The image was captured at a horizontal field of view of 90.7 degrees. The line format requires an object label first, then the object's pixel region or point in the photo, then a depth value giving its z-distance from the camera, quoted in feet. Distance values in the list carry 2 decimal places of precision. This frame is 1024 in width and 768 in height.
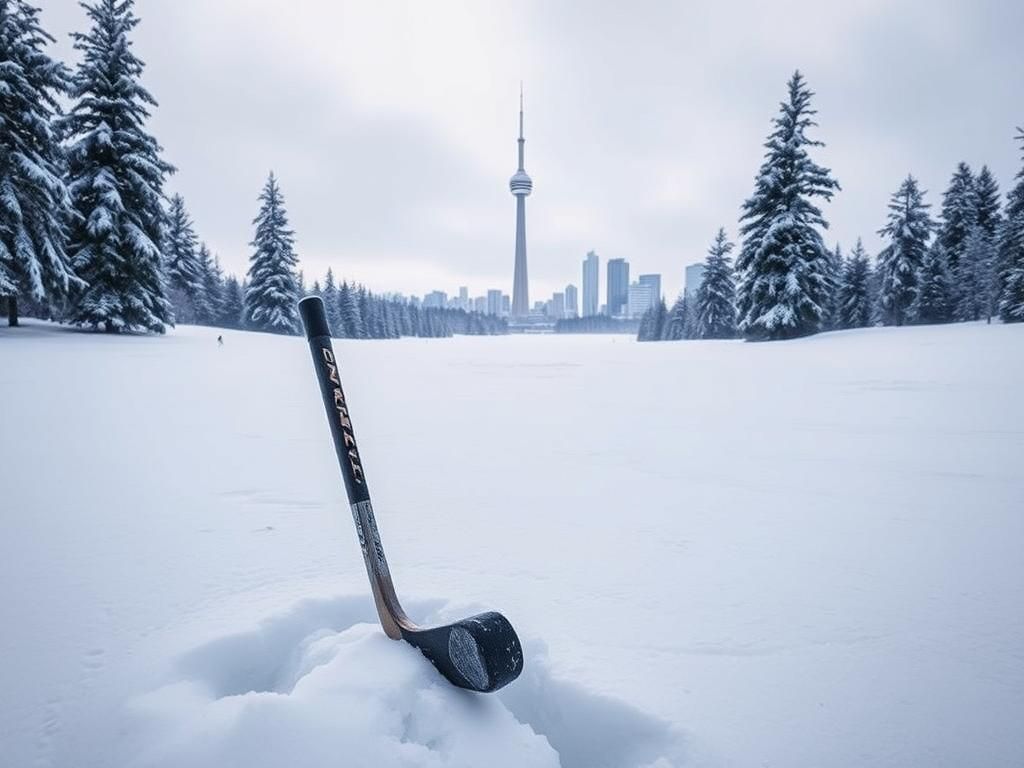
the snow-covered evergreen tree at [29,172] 53.93
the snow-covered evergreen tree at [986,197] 128.16
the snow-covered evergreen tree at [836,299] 144.62
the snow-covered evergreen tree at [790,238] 73.10
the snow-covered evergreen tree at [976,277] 110.22
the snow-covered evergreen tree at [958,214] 126.52
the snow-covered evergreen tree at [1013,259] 90.27
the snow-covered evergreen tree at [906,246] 116.37
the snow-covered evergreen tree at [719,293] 141.59
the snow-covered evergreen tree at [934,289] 117.60
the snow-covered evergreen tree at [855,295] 146.51
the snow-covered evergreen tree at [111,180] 63.67
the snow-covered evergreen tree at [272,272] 126.41
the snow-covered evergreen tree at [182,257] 128.88
